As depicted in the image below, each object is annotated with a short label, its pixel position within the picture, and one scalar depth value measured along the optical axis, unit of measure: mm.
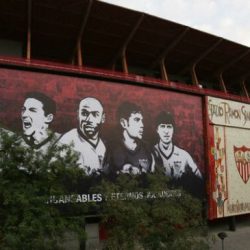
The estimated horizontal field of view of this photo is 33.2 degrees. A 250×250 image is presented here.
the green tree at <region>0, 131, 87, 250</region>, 11492
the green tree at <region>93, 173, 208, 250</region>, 13953
